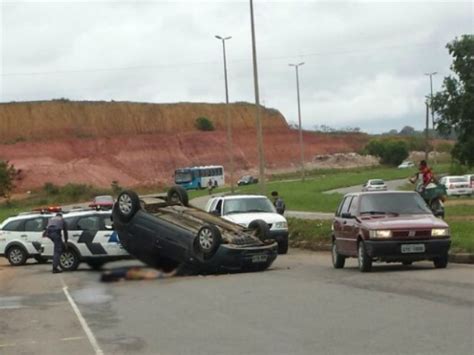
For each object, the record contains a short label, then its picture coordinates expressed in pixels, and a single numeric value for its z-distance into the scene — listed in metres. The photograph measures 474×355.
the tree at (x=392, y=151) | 144.12
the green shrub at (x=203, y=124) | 153.32
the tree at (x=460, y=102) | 65.56
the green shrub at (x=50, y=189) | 103.61
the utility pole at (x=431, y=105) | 68.38
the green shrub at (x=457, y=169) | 85.08
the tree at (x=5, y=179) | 91.81
